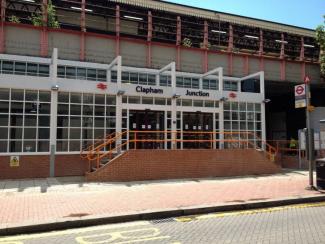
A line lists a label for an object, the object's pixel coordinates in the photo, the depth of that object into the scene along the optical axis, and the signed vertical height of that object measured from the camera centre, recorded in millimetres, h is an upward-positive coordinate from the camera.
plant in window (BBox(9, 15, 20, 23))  21400 +7030
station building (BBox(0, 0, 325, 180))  16391 +3802
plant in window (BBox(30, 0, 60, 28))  21667 +7169
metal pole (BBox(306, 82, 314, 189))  12438 -439
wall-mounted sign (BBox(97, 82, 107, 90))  17555 +2538
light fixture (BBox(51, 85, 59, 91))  16297 +2253
